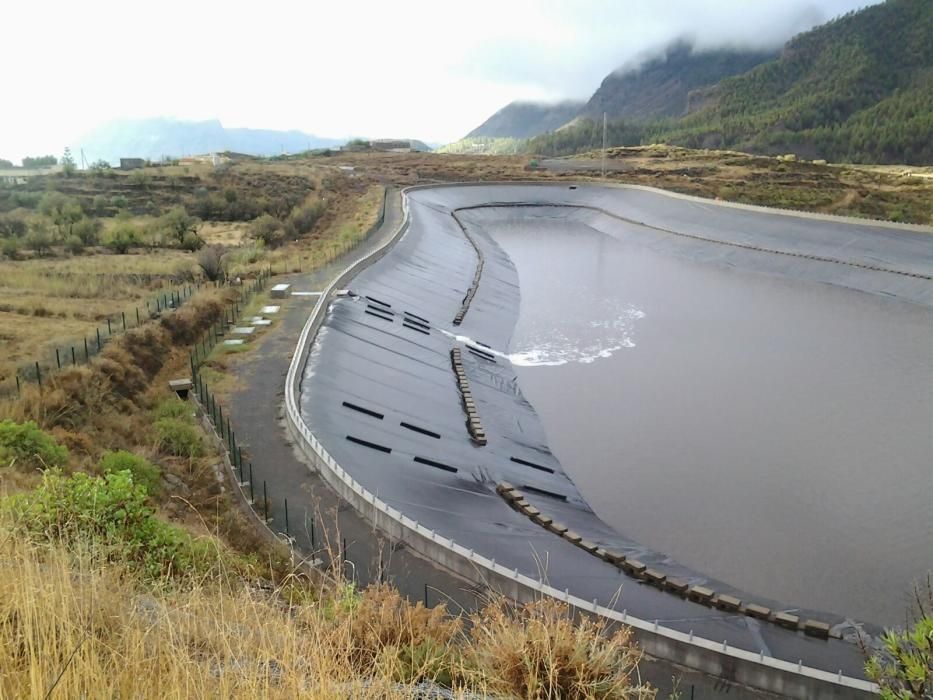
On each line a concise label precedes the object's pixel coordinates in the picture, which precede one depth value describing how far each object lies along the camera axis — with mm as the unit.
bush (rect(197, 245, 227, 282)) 29938
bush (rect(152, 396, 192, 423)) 16062
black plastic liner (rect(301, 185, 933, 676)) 11461
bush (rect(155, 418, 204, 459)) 14516
